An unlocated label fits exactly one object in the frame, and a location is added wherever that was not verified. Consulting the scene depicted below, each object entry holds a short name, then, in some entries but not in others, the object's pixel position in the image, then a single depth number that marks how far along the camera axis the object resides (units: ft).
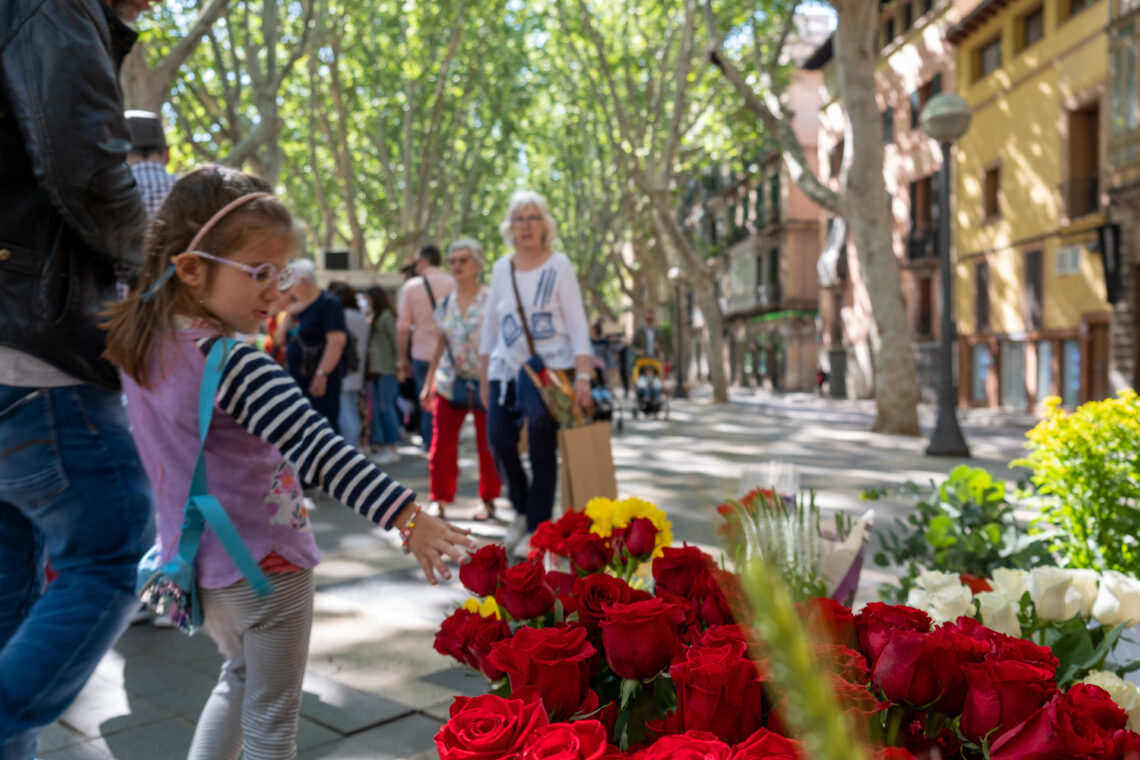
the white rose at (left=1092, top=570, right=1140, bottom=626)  7.15
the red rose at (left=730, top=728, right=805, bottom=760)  3.29
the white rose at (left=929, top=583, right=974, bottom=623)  6.62
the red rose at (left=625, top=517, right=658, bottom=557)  7.32
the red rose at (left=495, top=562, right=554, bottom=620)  5.79
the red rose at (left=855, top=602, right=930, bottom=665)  4.45
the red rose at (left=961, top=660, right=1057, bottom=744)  3.90
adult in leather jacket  7.63
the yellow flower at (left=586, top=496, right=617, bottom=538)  8.32
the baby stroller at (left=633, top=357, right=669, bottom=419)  58.75
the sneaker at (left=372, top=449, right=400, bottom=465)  35.86
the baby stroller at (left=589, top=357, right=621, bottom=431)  37.52
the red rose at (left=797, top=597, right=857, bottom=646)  4.26
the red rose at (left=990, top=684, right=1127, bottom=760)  3.43
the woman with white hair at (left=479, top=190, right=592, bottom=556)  19.15
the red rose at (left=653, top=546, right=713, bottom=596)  6.07
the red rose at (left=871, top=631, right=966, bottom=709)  4.05
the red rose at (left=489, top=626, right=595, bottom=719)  4.43
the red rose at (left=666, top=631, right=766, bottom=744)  3.96
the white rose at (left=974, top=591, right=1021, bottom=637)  6.46
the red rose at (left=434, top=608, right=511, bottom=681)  5.47
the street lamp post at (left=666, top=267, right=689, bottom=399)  93.66
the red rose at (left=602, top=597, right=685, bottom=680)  4.73
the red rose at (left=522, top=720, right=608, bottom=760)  3.44
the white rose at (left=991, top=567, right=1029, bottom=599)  7.29
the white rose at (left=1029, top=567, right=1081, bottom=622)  7.02
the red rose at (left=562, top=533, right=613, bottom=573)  7.21
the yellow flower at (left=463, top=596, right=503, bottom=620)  6.54
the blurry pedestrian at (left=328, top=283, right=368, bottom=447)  31.48
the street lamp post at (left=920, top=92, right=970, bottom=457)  38.93
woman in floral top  23.13
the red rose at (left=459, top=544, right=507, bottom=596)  6.24
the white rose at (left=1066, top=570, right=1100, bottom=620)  7.29
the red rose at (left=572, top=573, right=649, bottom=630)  5.45
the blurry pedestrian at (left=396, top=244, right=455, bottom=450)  29.66
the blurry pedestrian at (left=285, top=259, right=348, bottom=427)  25.49
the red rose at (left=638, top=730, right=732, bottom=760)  3.32
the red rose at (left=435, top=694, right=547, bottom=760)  3.65
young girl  7.18
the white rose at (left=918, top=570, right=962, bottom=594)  7.38
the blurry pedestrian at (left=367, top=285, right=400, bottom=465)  37.47
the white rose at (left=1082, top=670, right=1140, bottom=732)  4.95
